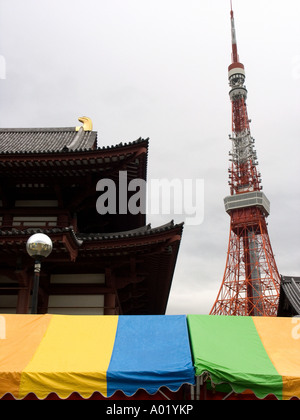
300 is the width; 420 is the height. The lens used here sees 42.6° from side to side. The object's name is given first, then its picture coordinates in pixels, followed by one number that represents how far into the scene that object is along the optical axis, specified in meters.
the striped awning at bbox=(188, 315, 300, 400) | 5.85
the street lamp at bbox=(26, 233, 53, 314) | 7.51
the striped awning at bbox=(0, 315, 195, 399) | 5.84
